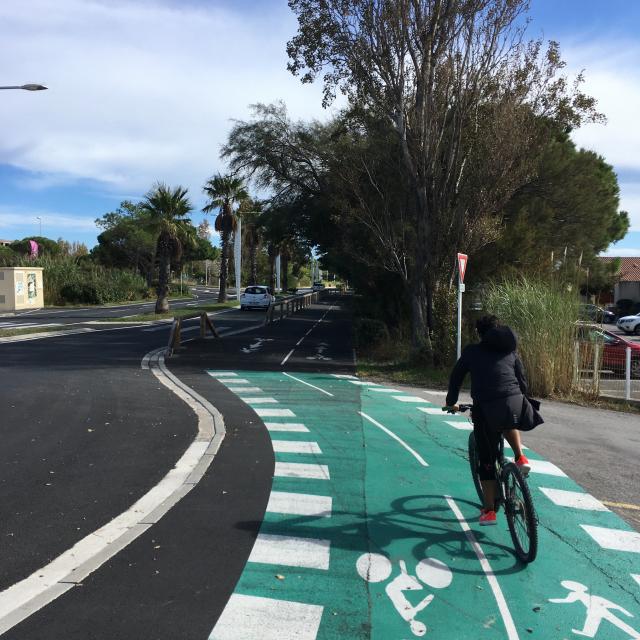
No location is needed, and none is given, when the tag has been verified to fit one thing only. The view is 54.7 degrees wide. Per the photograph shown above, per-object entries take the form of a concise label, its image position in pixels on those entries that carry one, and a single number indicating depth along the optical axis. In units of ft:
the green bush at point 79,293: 163.22
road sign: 42.45
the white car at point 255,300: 139.33
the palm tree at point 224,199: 146.30
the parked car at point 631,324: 112.57
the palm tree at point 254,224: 95.09
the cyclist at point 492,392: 15.17
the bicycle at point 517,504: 14.26
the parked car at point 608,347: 40.93
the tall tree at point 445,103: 49.98
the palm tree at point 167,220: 108.88
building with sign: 134.82
